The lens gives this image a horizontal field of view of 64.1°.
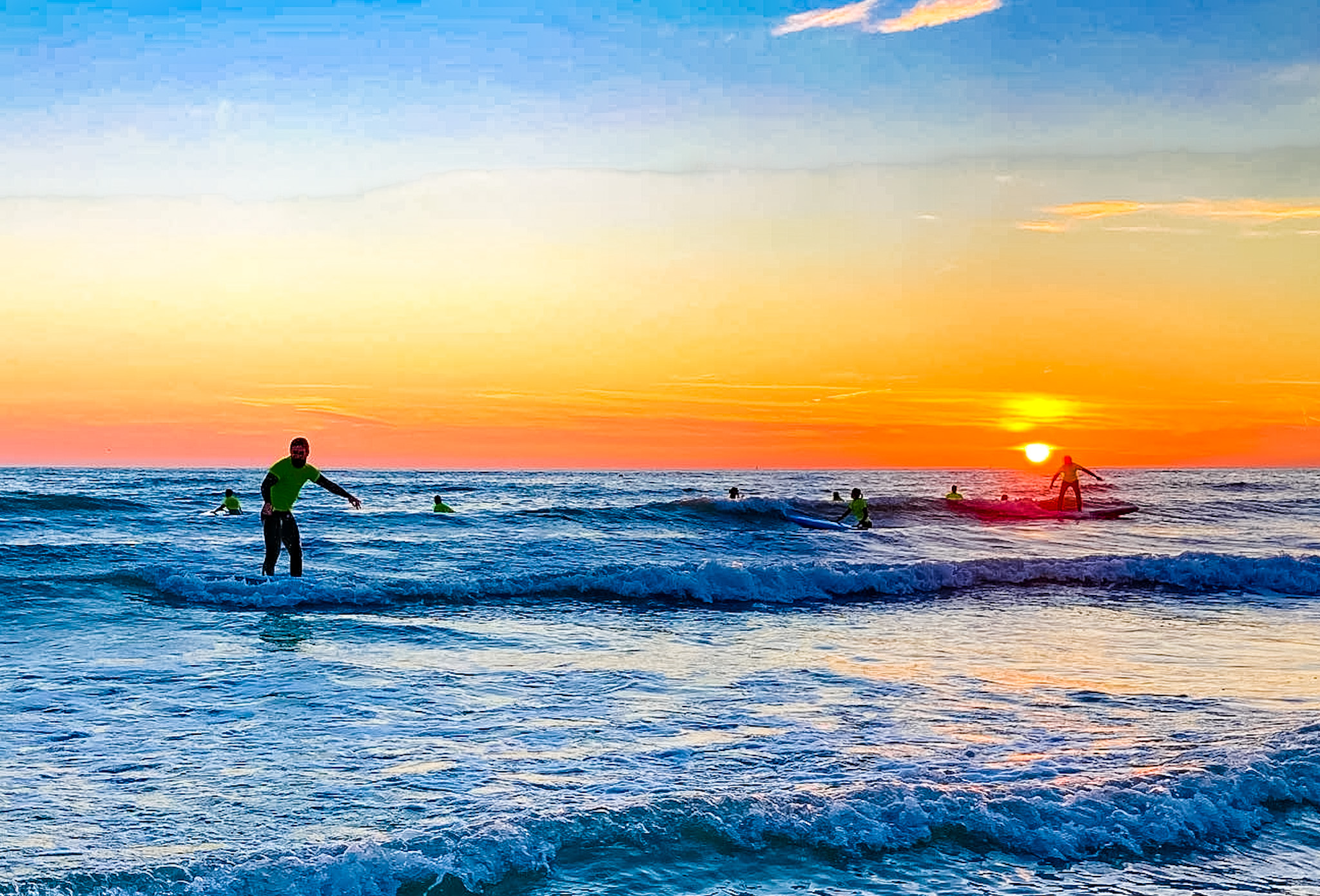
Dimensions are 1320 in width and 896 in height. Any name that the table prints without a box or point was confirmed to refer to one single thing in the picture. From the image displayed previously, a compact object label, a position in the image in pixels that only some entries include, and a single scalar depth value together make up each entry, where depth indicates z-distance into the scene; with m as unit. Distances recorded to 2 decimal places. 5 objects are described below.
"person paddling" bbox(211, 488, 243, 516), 30.67
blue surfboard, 32.94
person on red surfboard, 38.22
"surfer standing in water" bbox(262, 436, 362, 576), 14.21
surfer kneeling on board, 32.53
